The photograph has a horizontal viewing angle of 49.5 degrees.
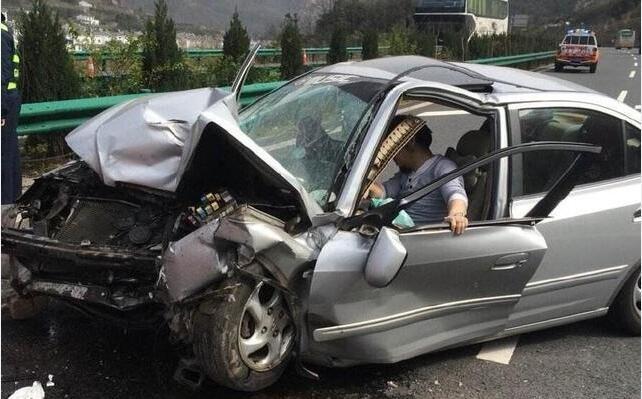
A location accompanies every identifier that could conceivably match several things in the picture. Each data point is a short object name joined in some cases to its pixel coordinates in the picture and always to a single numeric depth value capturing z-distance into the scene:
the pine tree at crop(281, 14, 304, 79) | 16.48
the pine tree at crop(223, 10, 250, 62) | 15.40
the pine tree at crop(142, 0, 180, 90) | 10.91
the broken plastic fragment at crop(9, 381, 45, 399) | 3.17
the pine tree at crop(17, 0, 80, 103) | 8.30
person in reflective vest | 5.63
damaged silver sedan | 3.01
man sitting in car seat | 3.58
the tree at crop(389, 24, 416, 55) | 25.32
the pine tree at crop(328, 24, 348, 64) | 20.75
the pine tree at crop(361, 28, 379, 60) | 23.36
